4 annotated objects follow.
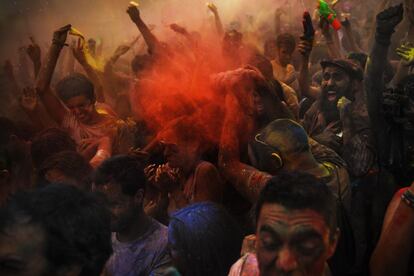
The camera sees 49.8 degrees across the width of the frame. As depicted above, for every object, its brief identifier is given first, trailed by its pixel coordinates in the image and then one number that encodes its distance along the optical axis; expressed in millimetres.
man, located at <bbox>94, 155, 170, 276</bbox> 2779
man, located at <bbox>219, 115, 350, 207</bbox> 2830
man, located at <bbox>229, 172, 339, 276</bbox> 1967
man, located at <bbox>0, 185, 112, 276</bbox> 1780
